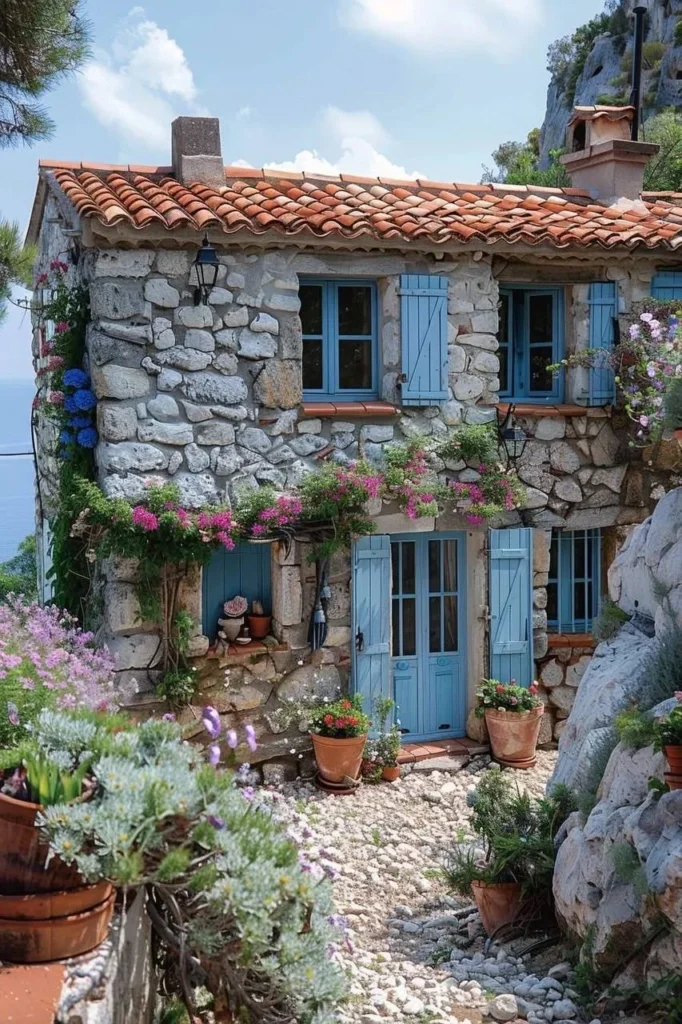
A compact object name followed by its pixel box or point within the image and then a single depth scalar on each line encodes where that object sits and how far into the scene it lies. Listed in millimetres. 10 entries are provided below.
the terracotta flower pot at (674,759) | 4211
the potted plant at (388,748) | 8266
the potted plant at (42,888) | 2832
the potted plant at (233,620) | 8102
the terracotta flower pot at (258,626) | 8227
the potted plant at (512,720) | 8516
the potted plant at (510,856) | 5363
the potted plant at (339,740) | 7965
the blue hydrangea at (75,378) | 7621
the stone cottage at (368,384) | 7617
